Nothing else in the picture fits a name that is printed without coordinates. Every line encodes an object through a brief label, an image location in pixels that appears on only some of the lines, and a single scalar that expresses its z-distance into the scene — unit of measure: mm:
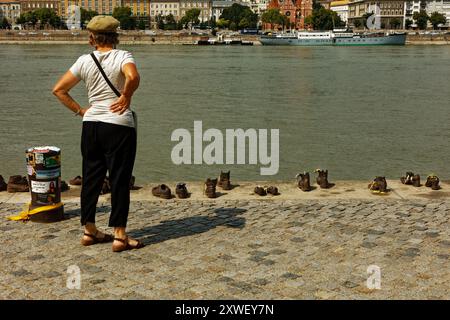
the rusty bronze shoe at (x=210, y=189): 6622
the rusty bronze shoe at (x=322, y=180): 7119
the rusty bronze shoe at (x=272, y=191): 6793
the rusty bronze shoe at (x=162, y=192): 6608
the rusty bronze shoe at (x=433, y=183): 7123
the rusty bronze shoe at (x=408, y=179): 7242
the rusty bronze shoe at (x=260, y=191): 6781
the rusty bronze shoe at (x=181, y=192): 6652
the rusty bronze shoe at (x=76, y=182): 7126
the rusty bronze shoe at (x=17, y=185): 6797
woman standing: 4523
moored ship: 109094
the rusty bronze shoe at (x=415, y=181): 7204
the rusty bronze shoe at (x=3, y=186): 6918
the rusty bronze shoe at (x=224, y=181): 7012
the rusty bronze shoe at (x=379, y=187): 6855
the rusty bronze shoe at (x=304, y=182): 6906
